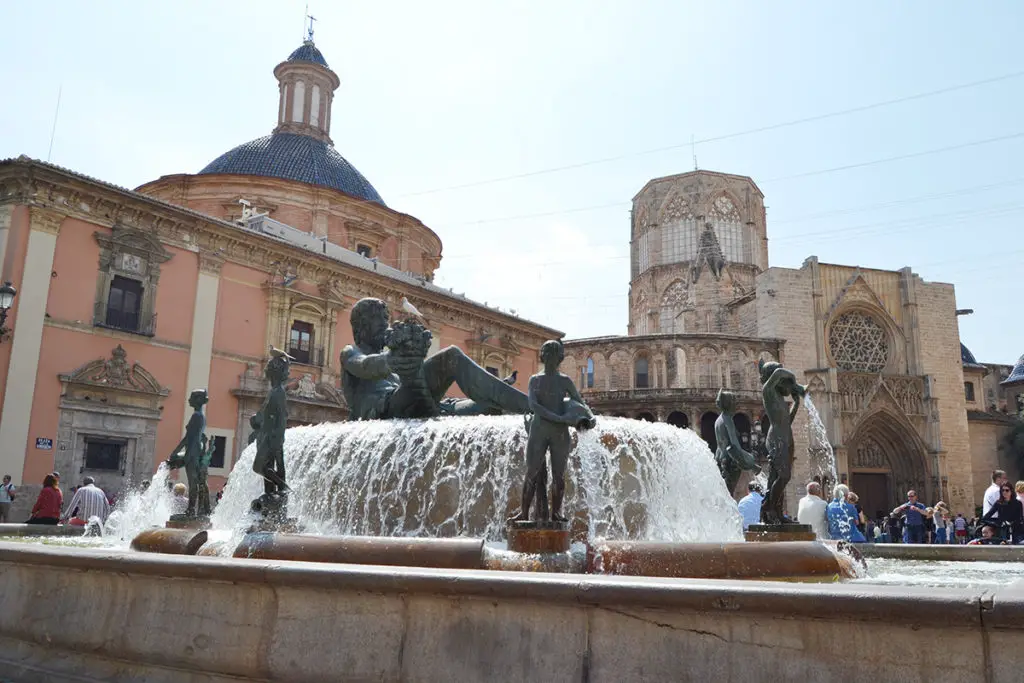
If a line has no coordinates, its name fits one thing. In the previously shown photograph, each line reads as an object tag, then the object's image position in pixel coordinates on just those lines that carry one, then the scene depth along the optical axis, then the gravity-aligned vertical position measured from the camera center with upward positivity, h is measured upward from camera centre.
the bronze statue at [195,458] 8.59 +0.32
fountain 2.56 -0.42
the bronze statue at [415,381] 7.48 +1.09
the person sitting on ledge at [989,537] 10.76 -0.44
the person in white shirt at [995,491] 10.92 +0.20
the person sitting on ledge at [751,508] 9.51 -0.10
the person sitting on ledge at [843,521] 9.95 -0.25
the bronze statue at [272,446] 6.29 +0.34
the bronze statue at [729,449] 8.20 +0.52
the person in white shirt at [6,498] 13.34 -0.26
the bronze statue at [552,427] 5.12 +0.45
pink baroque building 18.22 +5.02
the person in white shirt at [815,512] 9.65 -0.14
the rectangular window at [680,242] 49.31 +16.26
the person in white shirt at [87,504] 11.63 -0.29
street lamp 14.53 +3.47
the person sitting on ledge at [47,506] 9.97 -0.28
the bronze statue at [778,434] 7.12 +0.61
